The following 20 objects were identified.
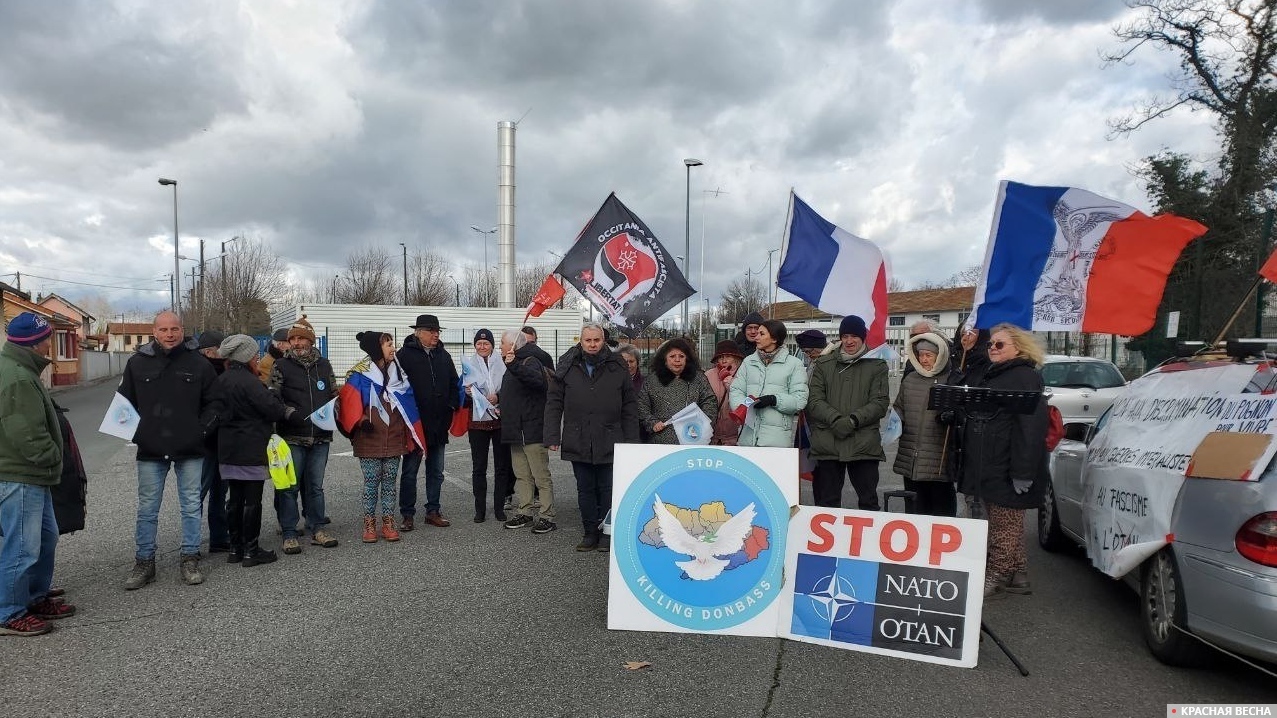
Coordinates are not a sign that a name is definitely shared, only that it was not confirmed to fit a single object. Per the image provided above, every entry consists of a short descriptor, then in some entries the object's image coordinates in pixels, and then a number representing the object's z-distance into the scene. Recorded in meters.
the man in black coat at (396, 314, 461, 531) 7.05
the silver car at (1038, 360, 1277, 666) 3.33
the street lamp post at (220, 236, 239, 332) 45.81
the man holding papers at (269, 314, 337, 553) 6.34
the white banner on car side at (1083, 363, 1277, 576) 3.84
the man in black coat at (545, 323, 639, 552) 6.25
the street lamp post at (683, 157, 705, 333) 31.10
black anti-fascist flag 7.89
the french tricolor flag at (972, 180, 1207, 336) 5.47
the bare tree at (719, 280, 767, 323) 56.76
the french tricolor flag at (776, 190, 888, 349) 7.08
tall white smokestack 36.25
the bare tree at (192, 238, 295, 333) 46.88
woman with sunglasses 4.93
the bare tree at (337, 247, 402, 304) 51.91
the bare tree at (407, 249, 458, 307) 54.44
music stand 4.48
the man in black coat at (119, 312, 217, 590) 5.43
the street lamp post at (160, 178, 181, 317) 32.49
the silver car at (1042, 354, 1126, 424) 13.05
